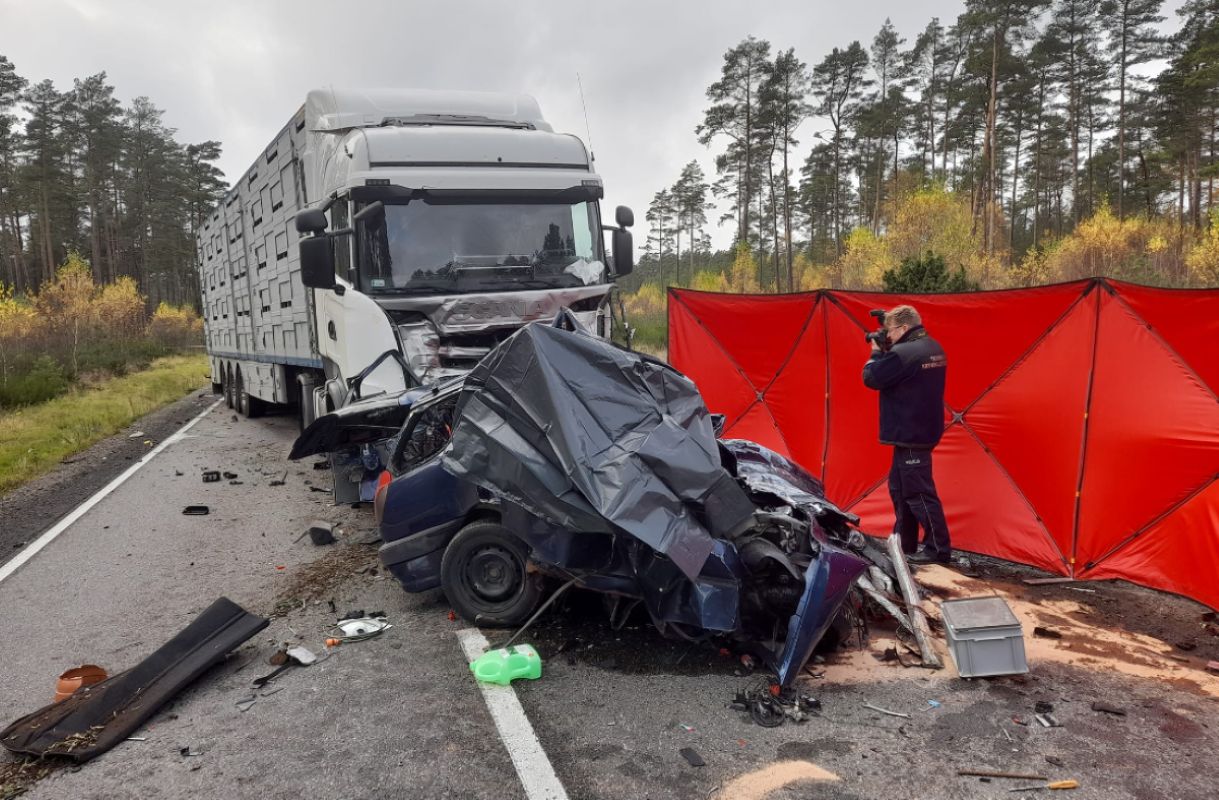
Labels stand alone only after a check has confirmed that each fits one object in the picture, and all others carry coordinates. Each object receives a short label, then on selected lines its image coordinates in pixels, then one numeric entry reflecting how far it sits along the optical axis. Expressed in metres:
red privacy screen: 4.69
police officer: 5.33
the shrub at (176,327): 41.44
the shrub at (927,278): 13.45
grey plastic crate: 3.48
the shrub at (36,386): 15.58
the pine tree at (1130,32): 30.70
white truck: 6.33
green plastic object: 3.50
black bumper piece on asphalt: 3.01
